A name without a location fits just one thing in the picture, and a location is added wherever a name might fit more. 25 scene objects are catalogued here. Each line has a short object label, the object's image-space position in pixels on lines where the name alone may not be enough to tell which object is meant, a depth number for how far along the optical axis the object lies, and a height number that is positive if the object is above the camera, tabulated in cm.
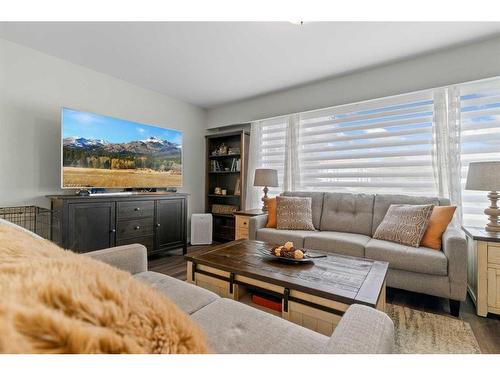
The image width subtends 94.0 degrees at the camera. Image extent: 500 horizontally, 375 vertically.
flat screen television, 252 +40
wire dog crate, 225 -33
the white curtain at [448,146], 239 +43
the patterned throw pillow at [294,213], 278 -33
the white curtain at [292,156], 345 +45
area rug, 141 -98
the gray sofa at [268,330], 65 -52
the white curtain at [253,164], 381 +36
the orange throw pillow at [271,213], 290 -34
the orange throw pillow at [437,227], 206 -36
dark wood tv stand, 235 -42
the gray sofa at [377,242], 179 -53
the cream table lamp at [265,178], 329 +11
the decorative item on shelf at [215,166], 425 +36
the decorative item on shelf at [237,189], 403 -6
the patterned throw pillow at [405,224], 211 -36
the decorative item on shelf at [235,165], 403 +36
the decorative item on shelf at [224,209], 405 -41
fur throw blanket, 27 -17
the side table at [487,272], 174 -64
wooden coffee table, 120 -54
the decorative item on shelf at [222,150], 417 +64
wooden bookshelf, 389 +18
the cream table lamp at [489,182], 188 +4
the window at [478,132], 226 +55
